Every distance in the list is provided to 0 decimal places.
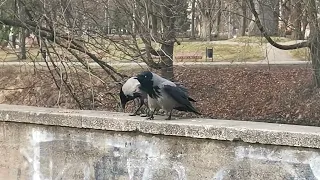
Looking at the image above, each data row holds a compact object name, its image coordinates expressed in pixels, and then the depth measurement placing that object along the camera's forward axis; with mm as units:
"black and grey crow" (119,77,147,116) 6094
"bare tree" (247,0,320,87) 14059
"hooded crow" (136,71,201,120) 5559
